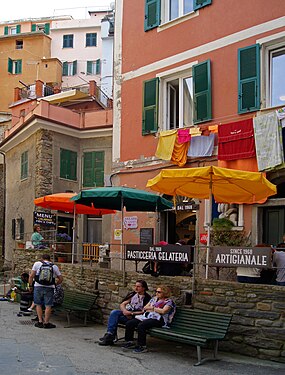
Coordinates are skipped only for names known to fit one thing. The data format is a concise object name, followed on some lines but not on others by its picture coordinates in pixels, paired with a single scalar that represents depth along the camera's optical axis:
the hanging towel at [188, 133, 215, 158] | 13.38
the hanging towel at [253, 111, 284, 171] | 11.77
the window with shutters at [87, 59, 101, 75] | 50.83
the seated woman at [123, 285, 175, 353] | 8.86
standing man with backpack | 11.30
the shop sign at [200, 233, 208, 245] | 13.21
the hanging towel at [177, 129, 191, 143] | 13.77
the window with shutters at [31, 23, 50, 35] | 56.03
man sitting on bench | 9.41
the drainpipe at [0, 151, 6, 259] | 29.92
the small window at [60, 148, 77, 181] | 23.91
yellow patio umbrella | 9.80
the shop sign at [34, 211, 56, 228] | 20.31
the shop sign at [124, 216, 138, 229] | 15.35
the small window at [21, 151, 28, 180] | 24.84
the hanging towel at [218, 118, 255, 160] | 12.44
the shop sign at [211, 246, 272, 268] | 8.34
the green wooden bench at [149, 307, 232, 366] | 8.09
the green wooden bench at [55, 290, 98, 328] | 11.65
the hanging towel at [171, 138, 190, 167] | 13.88
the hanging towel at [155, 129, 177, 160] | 14.16
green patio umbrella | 12.07
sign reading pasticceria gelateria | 9.70
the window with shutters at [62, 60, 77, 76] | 50.91
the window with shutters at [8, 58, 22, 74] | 48.41
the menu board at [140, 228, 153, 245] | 14.85
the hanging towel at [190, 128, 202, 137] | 13.65
